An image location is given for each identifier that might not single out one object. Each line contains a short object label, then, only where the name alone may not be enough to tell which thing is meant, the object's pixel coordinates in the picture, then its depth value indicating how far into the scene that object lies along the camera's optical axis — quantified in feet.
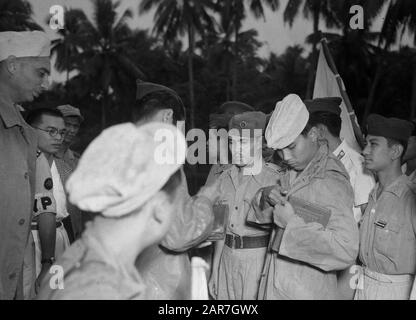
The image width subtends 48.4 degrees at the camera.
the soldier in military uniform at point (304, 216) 8.58
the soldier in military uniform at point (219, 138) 15.37
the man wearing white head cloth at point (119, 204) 4.40
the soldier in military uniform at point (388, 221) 9.70
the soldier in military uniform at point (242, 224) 11.25
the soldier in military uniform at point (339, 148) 12.53
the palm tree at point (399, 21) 69.67
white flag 16.75
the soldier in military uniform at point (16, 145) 8.71
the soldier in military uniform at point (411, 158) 13.22
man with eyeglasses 11.24
